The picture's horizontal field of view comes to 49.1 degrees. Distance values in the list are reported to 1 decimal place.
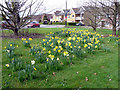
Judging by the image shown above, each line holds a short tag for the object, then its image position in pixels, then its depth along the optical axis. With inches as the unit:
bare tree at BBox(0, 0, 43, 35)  317.7
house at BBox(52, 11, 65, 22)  2052.9
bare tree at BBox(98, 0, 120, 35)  339.9
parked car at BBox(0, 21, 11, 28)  326.8
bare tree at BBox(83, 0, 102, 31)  398.9
